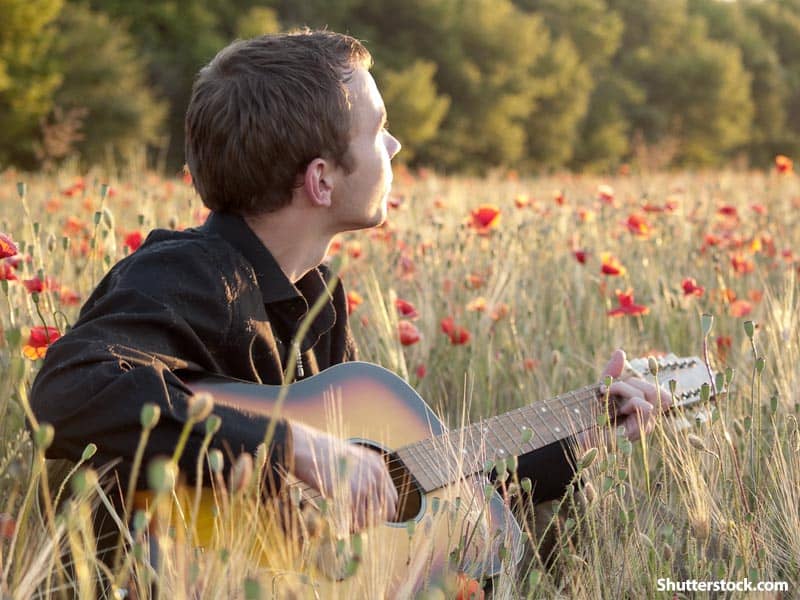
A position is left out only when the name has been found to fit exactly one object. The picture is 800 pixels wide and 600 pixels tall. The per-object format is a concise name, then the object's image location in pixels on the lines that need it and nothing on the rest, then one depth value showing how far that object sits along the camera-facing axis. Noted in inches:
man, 64.1
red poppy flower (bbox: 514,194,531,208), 141.3
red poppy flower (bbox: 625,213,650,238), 122.8
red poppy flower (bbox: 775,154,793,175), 181.2
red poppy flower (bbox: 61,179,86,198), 136.5
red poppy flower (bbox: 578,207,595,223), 145.8
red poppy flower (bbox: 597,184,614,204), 158.1
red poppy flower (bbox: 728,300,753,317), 105.0
